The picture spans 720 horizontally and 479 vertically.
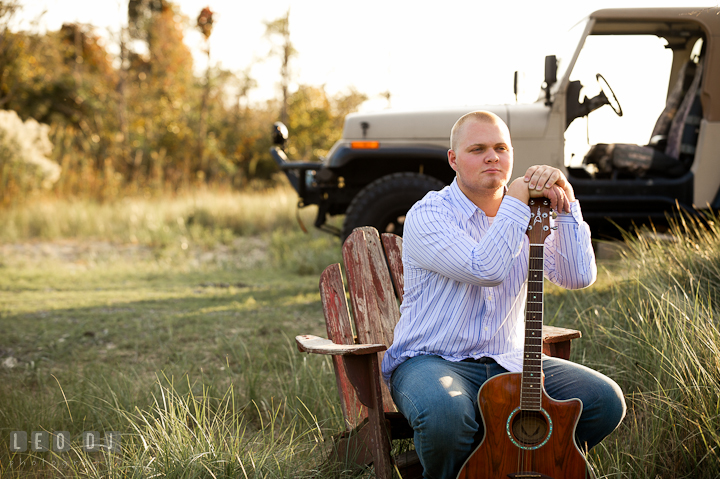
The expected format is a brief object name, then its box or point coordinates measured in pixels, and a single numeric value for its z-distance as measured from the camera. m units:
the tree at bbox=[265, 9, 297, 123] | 22.80
